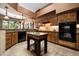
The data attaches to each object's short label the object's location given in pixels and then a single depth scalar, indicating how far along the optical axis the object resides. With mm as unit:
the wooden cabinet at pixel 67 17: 1158
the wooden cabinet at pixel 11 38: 1194
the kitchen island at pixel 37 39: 1024
